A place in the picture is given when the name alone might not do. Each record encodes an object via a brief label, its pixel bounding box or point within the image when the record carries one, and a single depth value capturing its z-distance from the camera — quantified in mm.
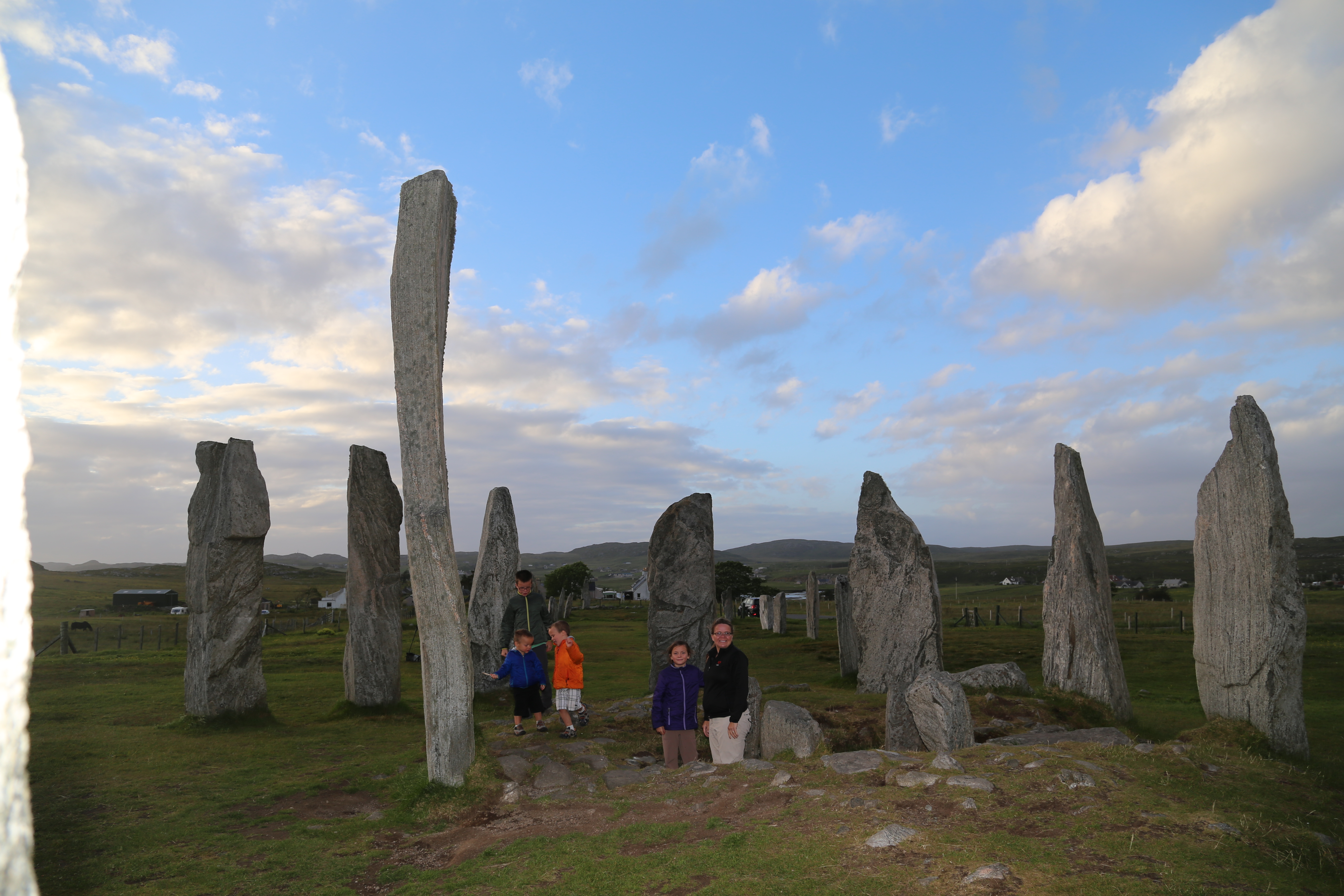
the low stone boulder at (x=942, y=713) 9008
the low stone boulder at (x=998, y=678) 13875
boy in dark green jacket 11516
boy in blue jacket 10969
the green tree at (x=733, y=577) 51312
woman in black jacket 8945
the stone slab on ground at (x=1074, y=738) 10078
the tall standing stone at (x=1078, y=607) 13016
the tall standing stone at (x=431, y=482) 8586
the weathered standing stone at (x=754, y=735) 10047
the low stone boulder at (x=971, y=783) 7031
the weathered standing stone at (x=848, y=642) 17875
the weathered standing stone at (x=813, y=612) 30000
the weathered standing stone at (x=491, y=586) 15672
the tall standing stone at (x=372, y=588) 13820
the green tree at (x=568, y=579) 59875
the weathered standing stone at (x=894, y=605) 14289
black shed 56906
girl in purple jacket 9594
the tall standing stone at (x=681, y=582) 14953
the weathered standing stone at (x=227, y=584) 12773
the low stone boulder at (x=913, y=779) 7219
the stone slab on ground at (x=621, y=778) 8898
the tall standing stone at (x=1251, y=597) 9938
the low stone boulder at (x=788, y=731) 9320
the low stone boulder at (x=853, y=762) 7875
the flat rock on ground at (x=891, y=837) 6074
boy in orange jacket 11227
